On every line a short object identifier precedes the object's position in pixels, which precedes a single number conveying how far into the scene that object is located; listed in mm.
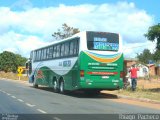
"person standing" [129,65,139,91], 16970
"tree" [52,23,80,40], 39880
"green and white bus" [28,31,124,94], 14746
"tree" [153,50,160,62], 18013
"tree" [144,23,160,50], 17860
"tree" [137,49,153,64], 58092
